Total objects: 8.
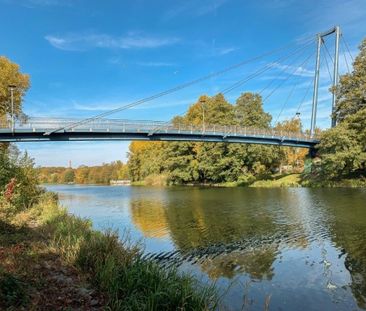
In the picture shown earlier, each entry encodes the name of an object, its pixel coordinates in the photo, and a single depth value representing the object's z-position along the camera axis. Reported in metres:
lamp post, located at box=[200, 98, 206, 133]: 66.62
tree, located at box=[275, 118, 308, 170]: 77.74
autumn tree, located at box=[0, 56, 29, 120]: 38.75
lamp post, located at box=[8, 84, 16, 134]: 35.06
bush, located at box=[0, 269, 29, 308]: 5.97
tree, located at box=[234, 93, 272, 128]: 66.31
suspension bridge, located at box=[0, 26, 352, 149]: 37.31
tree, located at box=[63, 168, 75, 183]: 160.38
